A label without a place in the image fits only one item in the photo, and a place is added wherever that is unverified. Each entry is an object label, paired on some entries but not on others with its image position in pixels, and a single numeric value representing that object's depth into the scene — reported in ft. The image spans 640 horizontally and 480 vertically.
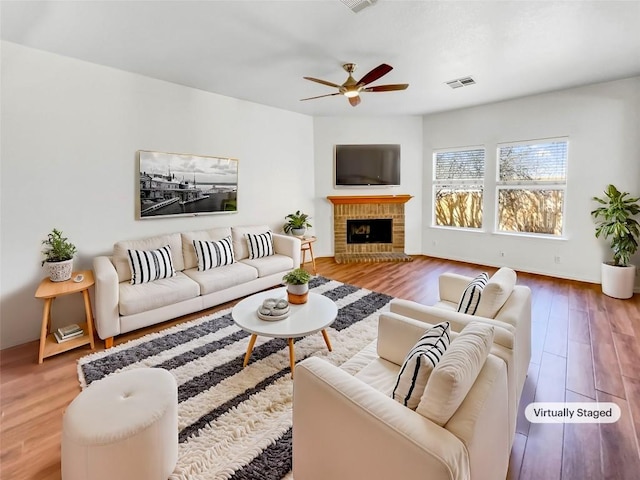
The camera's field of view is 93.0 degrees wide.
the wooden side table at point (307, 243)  16.43
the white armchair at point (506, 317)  5.12
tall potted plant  12.32
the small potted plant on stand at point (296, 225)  17.06
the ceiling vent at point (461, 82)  12.74
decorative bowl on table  7.90
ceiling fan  10.25
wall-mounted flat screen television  19.48
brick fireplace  19.42
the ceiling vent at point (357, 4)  7.19
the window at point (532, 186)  15.14
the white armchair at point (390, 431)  3.23
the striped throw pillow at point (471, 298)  6.48
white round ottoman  4.21
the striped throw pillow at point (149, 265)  10.44
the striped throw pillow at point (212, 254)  12.17
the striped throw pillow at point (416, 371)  4.00
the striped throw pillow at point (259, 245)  14.06
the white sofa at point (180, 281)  9.02
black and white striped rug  5.28
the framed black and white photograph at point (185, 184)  12.03
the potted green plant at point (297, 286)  8.76
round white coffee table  7.41
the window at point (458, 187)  17.98
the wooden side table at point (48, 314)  8.38
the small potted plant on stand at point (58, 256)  9.09
